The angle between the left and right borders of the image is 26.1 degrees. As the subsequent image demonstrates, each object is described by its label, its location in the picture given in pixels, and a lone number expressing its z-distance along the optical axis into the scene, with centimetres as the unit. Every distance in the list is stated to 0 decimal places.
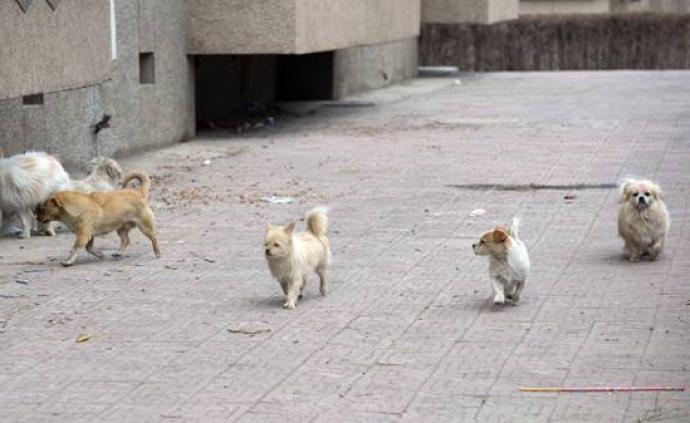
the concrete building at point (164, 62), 1469
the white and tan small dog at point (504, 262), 1069
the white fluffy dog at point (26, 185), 1425
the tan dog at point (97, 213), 1281
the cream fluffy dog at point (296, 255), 1067
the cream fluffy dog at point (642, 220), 1241
